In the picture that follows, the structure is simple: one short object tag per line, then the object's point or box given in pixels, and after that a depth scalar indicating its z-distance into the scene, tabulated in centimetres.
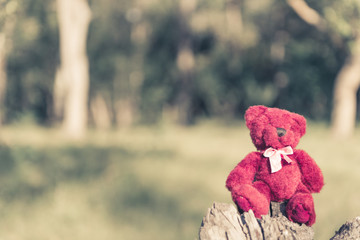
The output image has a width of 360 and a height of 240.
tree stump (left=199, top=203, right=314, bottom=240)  207
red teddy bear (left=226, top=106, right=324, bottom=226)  228
